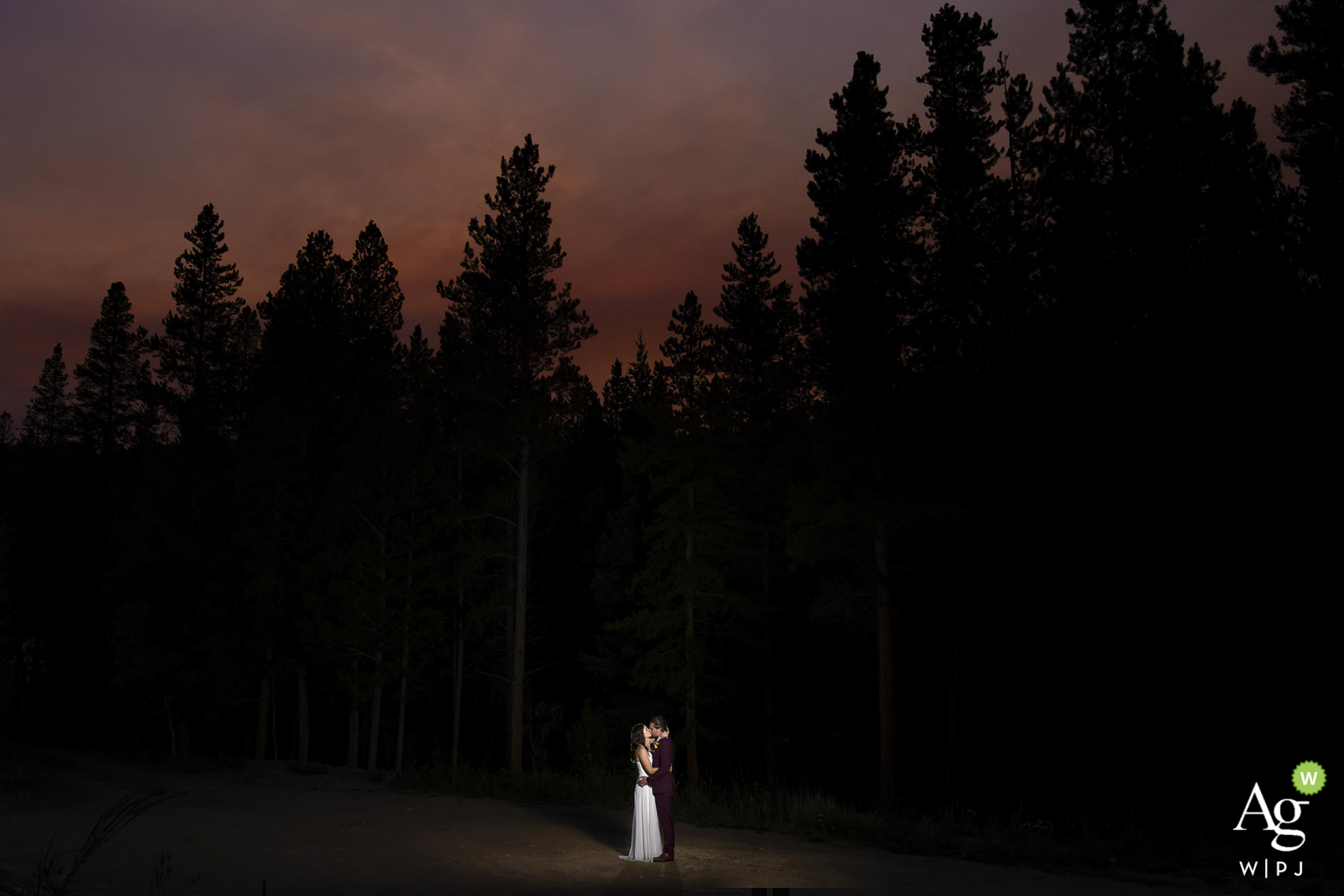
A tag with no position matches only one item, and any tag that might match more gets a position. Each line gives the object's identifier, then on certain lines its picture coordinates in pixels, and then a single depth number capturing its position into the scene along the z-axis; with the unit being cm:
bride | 1165
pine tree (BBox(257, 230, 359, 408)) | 4044
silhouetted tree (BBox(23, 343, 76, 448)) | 6962
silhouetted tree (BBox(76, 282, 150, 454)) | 5753
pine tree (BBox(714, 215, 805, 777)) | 3522
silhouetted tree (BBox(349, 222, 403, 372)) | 4559
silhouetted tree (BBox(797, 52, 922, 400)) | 2525
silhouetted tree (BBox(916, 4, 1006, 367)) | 2452
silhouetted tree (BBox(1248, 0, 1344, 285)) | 1683
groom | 1161
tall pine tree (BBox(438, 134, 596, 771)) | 2830
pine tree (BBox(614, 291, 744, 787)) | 2952
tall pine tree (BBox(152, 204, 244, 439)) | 4775
